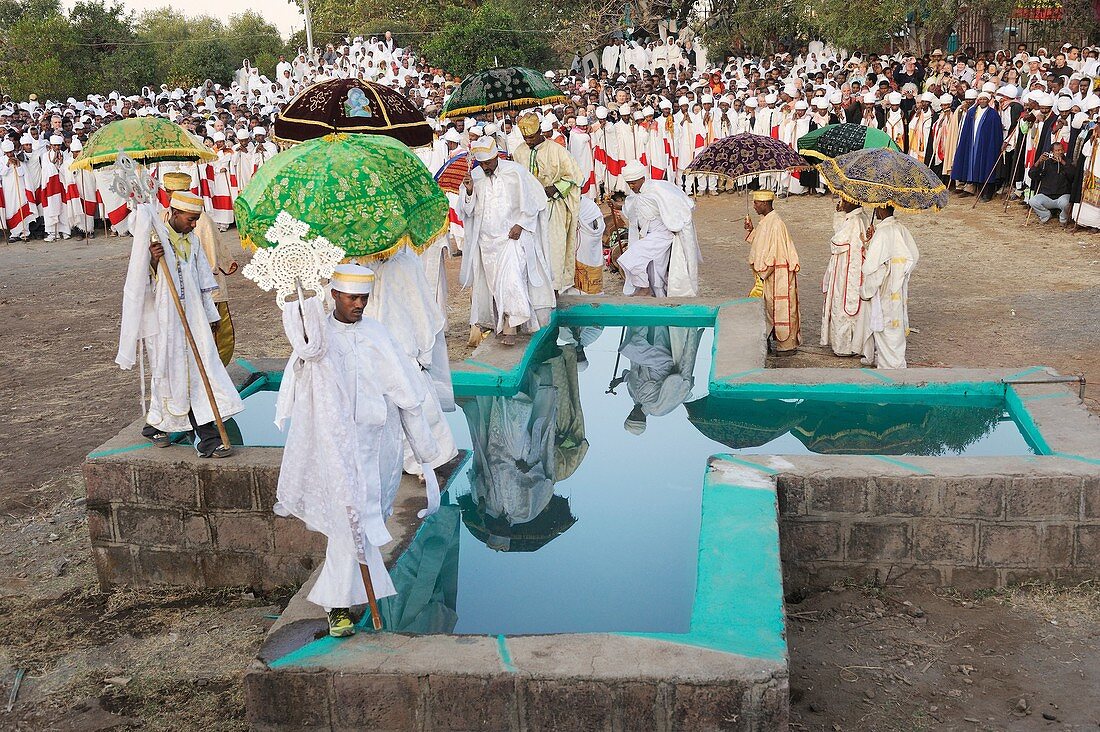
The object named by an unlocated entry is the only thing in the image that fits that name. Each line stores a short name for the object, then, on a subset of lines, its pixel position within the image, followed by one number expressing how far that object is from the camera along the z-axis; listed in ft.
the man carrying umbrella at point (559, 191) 33.32
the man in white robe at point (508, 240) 27.20
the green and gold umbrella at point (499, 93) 32.60
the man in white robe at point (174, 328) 18.61
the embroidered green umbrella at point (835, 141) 33.58
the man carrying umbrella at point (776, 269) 28.71
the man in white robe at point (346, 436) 12.99
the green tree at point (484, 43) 90.17
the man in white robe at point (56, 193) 59.26
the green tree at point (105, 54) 111.34
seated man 45.75
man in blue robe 52.70
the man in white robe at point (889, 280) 27.07
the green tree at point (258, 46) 126.72
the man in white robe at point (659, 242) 31.78
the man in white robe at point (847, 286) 27.91
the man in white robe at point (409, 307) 19.44
